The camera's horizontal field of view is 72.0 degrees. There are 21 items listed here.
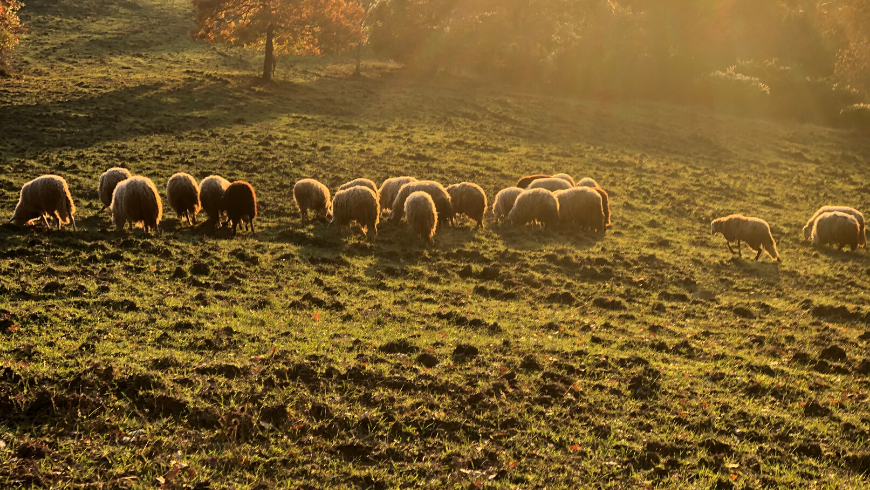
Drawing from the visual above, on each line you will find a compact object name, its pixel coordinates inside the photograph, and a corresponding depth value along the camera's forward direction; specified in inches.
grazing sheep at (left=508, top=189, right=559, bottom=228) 659.4
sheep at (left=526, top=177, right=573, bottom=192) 727.7
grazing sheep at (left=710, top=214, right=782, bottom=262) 621.3
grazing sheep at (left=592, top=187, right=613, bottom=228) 692.7
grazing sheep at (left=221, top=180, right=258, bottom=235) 551.5
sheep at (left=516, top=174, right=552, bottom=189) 780.6
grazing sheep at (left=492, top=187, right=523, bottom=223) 699.4
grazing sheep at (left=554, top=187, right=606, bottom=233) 662.5
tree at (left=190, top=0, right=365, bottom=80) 1342.3
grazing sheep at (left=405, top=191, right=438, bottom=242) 576.4
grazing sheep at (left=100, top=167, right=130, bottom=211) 584.1
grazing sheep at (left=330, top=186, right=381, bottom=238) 574.2
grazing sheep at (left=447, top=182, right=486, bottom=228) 654.5
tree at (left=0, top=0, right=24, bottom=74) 1040.4
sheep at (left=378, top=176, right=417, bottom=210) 681.6
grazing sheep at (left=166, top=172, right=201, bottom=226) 560.1
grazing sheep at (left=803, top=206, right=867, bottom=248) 679.1
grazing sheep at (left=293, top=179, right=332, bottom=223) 619.2
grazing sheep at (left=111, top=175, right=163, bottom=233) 510.6
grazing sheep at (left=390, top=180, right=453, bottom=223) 631.2
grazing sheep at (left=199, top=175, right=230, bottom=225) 560.7
